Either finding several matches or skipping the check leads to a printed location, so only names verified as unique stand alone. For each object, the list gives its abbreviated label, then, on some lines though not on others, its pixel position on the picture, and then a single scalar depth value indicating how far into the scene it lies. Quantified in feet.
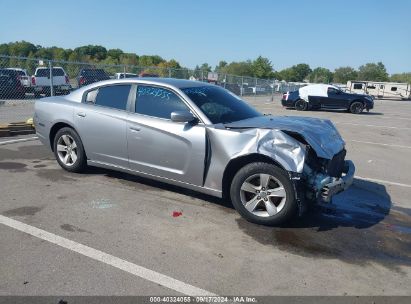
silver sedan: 14.12
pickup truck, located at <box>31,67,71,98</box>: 53.98
